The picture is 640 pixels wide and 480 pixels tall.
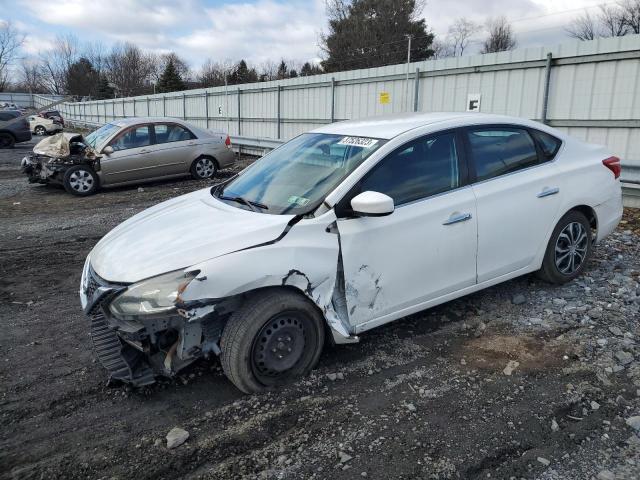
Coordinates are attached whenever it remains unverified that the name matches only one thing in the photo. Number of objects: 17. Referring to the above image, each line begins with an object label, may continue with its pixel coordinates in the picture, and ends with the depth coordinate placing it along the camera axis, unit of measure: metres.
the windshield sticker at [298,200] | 3.53
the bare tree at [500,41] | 48.16
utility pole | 11.74
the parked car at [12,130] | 22.31
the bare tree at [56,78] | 86.39
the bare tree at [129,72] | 73.56
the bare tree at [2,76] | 76.84
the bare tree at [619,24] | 39.00
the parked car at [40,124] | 35.09
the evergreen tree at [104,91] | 67.25
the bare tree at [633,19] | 37.28
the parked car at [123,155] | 11.05
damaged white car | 3.08
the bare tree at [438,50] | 43.81
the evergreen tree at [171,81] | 58.31
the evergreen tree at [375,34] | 39.91
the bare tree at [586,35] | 42.09
